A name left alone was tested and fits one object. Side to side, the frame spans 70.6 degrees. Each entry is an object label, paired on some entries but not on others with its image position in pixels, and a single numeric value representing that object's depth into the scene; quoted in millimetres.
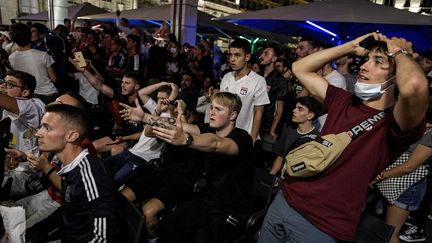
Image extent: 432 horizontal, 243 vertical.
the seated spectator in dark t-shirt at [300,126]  3736
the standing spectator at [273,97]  4793
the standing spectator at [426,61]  4859
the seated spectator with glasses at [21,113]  3164
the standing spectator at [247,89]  4117
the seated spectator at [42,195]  2566
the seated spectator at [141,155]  3854
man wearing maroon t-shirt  1753
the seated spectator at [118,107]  4551
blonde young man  2764
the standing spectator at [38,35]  6588
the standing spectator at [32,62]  4719
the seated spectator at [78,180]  2119
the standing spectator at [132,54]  7453
